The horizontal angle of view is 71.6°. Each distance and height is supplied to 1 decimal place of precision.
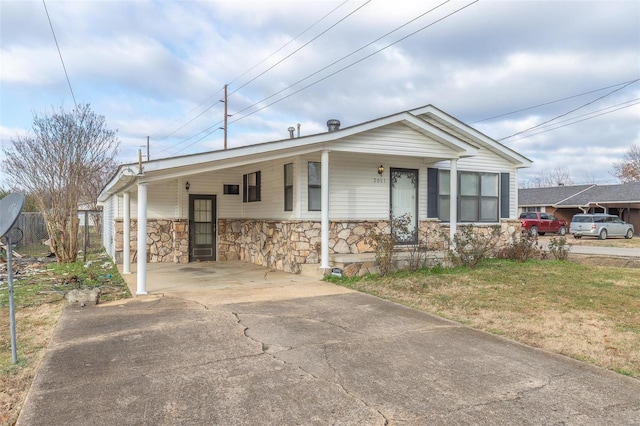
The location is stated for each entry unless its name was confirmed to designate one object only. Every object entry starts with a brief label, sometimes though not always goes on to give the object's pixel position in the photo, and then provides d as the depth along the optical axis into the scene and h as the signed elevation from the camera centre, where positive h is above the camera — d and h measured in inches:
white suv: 983.6 -25.9
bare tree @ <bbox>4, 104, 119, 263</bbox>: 517.3 +48.3
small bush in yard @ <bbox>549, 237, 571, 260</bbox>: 482.9 -38.8
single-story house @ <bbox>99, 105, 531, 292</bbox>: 364.5 +19.9
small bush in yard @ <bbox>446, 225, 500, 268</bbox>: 405.4 -33.1
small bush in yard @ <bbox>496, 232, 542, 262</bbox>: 459.8 -37.2
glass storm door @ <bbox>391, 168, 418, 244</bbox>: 441.7 +14.2
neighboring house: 1200.8 +40.9
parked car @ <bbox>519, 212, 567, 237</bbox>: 1096.8 -19.4
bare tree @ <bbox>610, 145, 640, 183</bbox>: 1701.5 +179.0
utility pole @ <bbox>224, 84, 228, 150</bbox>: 993.5 +215.9
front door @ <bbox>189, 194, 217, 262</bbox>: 499.8 -17.3
